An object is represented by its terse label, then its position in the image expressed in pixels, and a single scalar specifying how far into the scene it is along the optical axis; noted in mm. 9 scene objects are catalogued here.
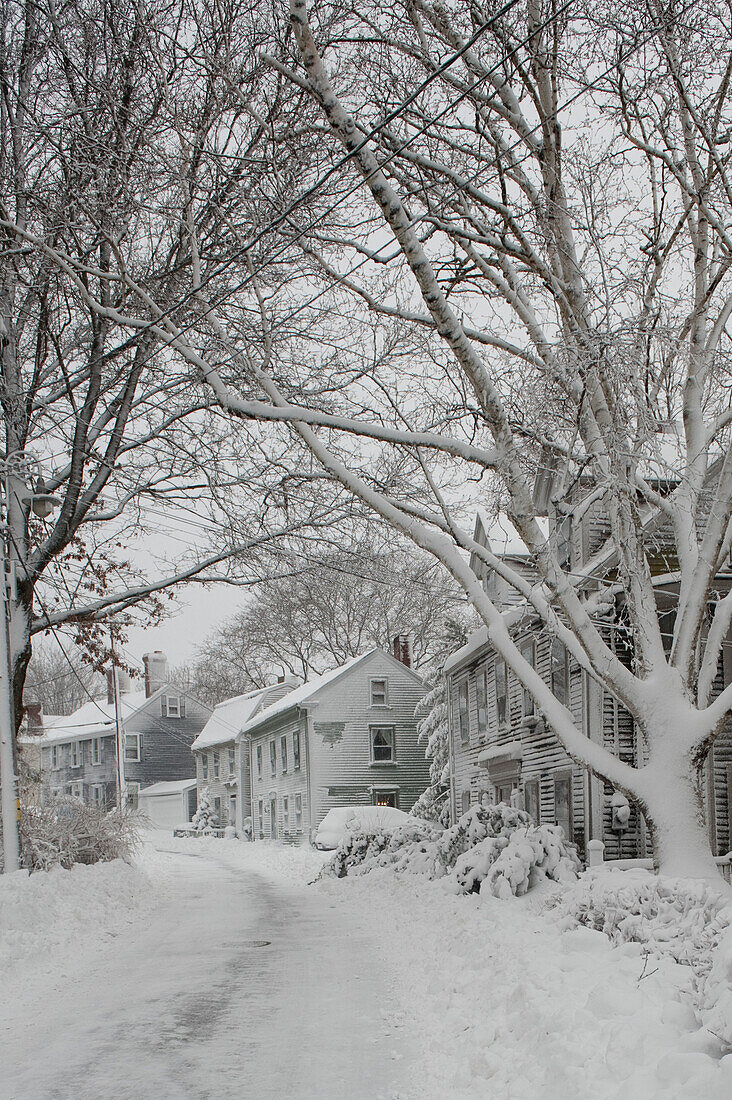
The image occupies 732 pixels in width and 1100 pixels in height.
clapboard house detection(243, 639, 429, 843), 37656
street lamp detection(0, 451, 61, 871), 12516
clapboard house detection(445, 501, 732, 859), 16703
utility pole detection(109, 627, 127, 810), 38481
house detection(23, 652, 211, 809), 61875
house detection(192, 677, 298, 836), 48688
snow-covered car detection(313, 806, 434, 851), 28577
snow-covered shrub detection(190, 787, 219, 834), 51375
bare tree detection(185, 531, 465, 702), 50438
